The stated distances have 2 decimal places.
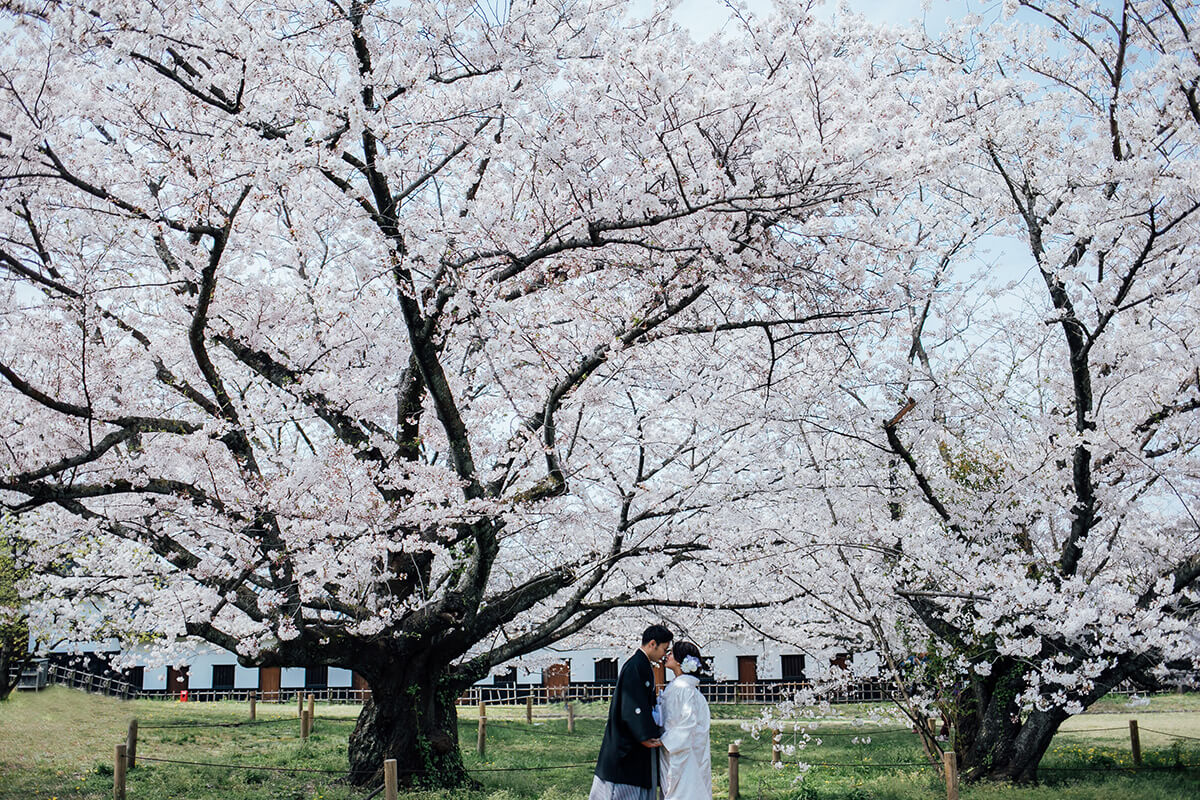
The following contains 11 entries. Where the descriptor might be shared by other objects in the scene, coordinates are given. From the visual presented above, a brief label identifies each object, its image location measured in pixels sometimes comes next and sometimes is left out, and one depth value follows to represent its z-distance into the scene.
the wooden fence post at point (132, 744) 11.50
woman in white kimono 5.66
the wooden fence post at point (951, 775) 7.66
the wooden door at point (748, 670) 28.44
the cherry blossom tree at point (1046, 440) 6.65
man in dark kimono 5.54
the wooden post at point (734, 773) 9.26
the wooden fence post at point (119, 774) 8.63
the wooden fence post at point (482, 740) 13.80
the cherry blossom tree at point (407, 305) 5.84
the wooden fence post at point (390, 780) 7.27
